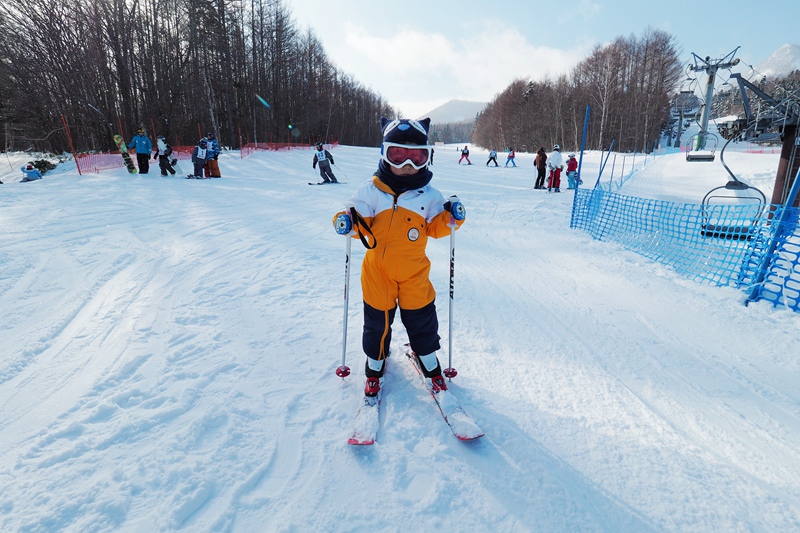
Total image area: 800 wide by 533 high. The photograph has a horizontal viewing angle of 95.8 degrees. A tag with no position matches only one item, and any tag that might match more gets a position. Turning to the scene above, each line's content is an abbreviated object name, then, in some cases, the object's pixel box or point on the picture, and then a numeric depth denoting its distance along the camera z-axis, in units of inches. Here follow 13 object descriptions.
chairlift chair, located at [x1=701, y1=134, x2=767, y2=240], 175.6
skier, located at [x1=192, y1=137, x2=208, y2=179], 531.8
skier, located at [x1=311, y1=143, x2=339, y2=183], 543.5
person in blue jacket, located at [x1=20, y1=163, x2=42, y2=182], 501.7
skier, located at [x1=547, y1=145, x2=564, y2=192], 546.0
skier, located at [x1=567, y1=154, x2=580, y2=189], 601.3
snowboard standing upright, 542.9
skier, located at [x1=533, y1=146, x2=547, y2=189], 574.9
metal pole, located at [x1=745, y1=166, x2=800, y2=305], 152.9
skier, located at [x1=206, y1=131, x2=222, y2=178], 549.2
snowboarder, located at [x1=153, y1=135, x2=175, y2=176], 526.9
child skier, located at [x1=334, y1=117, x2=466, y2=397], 97.3
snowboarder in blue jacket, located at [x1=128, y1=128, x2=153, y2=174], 526.3
